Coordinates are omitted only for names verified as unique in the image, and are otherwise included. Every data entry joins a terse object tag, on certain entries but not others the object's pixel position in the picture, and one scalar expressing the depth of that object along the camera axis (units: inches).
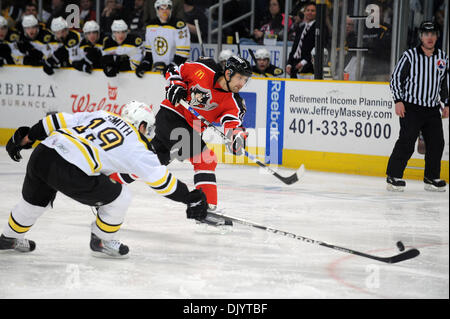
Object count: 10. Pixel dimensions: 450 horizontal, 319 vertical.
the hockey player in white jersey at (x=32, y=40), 717.3
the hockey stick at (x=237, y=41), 653.3
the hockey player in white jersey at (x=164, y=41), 644.1
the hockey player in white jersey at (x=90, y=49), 670.5
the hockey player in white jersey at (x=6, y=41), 710.5
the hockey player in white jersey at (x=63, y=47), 679.1
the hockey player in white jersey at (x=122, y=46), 665.0
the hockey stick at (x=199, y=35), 655.5
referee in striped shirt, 490.3
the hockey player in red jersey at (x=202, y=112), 360.5
